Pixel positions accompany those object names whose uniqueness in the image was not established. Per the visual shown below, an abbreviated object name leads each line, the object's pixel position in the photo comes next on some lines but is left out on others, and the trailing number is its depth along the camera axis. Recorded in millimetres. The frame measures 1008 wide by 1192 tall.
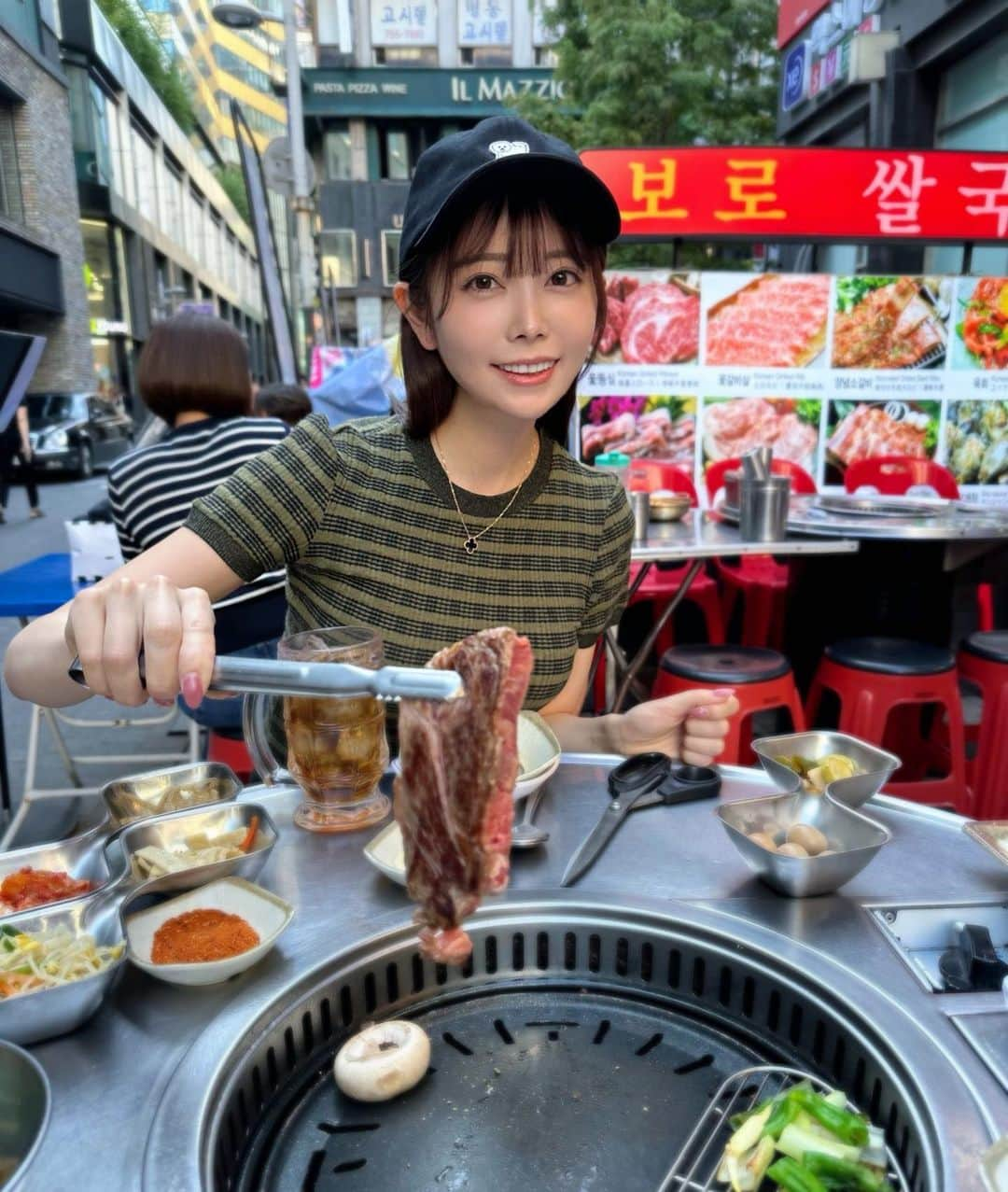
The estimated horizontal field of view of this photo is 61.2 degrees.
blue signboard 12023
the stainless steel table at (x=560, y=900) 884
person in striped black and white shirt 3553
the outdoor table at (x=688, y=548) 3959
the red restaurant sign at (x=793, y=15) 11289
